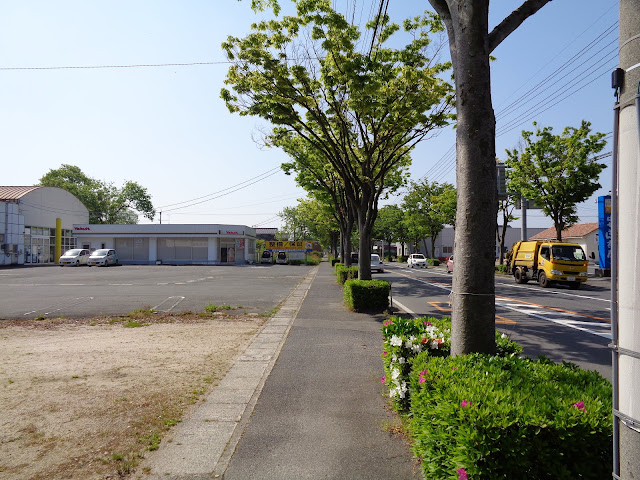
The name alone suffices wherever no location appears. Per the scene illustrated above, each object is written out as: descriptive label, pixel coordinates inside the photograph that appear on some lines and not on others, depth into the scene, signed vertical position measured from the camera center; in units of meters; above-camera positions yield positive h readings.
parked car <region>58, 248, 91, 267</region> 47.26 -1.72
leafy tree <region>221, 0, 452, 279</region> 12.16 +4.80
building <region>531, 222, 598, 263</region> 50.12 +1.03
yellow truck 21.34 -0.98
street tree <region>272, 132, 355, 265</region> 18.93 +3.65
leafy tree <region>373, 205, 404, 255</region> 71.50 +3.26
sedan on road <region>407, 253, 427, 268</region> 49.22 -2.01
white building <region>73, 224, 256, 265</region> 56.88 +0.07
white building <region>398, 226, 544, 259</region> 79.87 +0.65
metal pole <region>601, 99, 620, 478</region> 2.00 -0.24
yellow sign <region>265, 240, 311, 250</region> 66.81 -0.35
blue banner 22.72 +1.13
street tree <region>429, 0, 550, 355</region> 3.90 +0.49
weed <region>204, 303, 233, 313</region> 13.50 -2.09
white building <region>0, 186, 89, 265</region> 46.66 +2.51
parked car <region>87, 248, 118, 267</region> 47.09 -1.73
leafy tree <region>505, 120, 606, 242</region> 27.53 +4.79
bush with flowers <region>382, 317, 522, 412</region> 4.31 -1.10
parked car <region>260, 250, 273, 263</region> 62.47 -2.19
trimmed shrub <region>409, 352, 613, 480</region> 2.35 -1.05
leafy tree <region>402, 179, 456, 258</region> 55.59 +4.58
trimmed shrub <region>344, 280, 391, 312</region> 12.65 -1.54
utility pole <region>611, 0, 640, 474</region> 1.93 -0.05
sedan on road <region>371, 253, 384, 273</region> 37.97 -1.82
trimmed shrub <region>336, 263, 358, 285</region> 20.02 -1.45
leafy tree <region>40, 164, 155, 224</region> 77.38 +9.35
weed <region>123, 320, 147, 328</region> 10.70 -2.06
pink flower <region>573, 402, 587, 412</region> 2.55 -0.96
